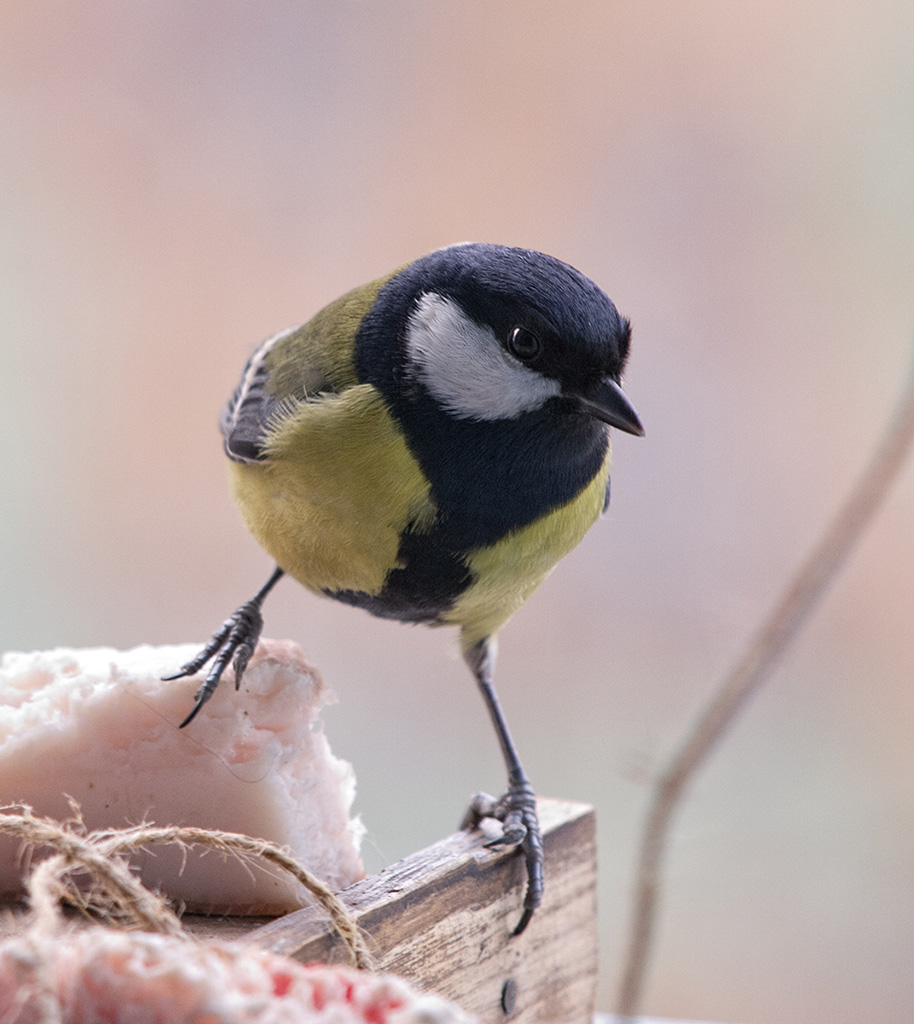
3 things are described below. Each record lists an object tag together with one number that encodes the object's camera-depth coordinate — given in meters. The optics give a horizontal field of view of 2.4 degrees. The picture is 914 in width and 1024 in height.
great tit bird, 2.49
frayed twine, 2.44
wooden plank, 2.47
